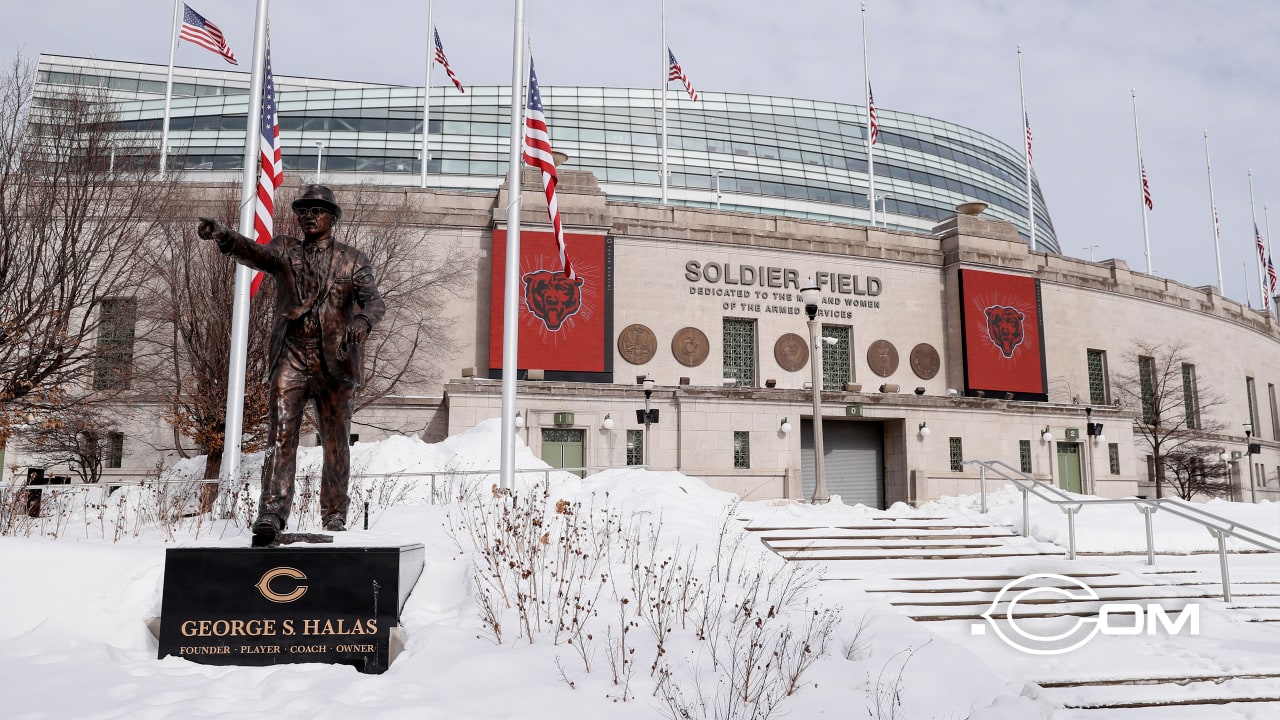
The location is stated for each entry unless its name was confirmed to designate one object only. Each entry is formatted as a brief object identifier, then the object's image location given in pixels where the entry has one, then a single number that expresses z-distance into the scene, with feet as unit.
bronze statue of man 22.84
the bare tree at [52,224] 48.08
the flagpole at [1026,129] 130.41
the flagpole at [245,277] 42.73
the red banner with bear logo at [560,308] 94.94
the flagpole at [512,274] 41.29
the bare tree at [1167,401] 127.34
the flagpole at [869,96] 126.82
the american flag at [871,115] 121.10
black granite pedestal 19.62
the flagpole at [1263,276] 154.30
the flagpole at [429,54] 125.12
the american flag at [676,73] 111.45
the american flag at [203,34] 73.33
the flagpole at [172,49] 119.30
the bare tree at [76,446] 70.92
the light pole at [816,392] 56.80
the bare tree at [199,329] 64.75
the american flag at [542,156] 45.03
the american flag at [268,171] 44.50
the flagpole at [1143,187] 147.23
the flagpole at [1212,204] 167.45
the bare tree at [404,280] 83.46
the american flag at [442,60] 103.09
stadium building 90.33
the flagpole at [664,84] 125.29
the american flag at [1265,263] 148.11
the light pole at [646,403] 83.92
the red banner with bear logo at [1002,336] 111.96
